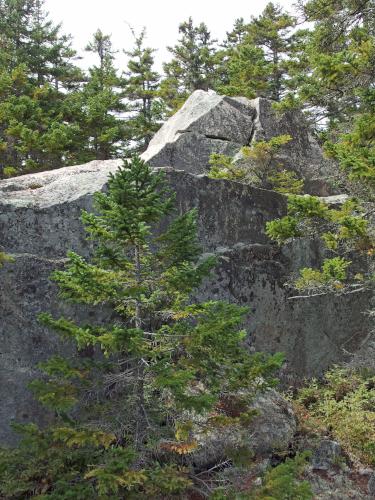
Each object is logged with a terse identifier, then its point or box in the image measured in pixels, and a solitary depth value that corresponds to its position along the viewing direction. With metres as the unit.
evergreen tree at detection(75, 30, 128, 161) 23.86
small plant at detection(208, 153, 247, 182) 14.47
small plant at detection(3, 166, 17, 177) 19.75
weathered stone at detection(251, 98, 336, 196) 17.93
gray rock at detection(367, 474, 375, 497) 8.07
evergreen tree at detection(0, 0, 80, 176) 20.92
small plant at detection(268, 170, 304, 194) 14.09
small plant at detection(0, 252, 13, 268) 6.74
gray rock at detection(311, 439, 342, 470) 8.49
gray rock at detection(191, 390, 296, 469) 7.52
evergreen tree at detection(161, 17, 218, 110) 30.33
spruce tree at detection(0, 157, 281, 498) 5.54
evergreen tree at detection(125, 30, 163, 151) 27.52
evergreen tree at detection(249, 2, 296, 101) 29.00
